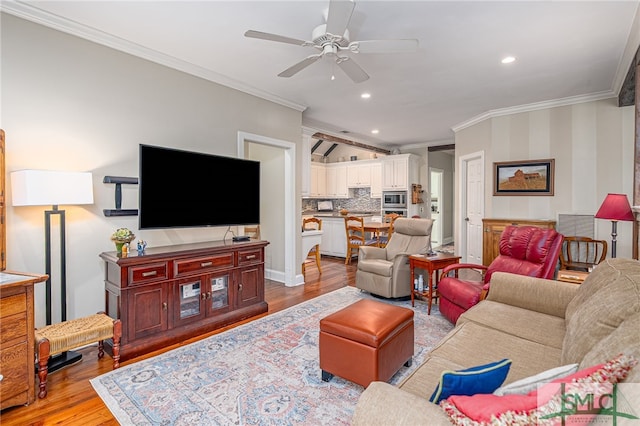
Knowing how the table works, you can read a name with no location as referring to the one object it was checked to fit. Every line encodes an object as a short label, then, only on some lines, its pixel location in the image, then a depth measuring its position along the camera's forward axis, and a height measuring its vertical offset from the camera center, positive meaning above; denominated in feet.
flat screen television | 9.46 +0.73
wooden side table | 11.75 -2.02
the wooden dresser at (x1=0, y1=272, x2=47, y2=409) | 6.22 -2.59
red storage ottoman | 6.66 -2.92
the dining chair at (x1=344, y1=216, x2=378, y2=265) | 21.21 -1.81
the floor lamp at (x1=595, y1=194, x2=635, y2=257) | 9.77 +0.03
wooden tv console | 8.64 -2.45
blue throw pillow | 3.26 -1.75
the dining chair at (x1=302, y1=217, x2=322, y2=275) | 18.37 -1.26
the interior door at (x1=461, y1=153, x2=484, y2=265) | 19.01 +0.27
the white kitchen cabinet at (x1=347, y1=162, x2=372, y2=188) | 26.96 +3.05
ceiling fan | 6.78 +4.14
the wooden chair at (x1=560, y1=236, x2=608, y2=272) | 14.06 -1.96
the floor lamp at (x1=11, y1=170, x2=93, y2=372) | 7.32 +0.38
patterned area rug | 6.27 -3.97
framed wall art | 15.92 +1.72
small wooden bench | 6.91 -2.93
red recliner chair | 9.50 -1.74
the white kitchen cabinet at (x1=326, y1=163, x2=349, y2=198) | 28.04 +2.66
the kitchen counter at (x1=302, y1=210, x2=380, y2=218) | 27.37 -0.20
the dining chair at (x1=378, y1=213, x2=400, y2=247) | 21.89 -1.69
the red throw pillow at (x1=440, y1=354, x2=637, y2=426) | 2.55 -1.64
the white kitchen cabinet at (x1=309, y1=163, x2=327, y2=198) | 27.53 +2.68
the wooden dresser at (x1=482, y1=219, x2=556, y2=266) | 16.09 -1.24
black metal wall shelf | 9.41 +0.47
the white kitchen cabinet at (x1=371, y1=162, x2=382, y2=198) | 26.53 +2.56
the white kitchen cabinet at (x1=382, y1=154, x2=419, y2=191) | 25.32 +3.16
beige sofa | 3.35 -2.11
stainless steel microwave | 25.59 +0.88
